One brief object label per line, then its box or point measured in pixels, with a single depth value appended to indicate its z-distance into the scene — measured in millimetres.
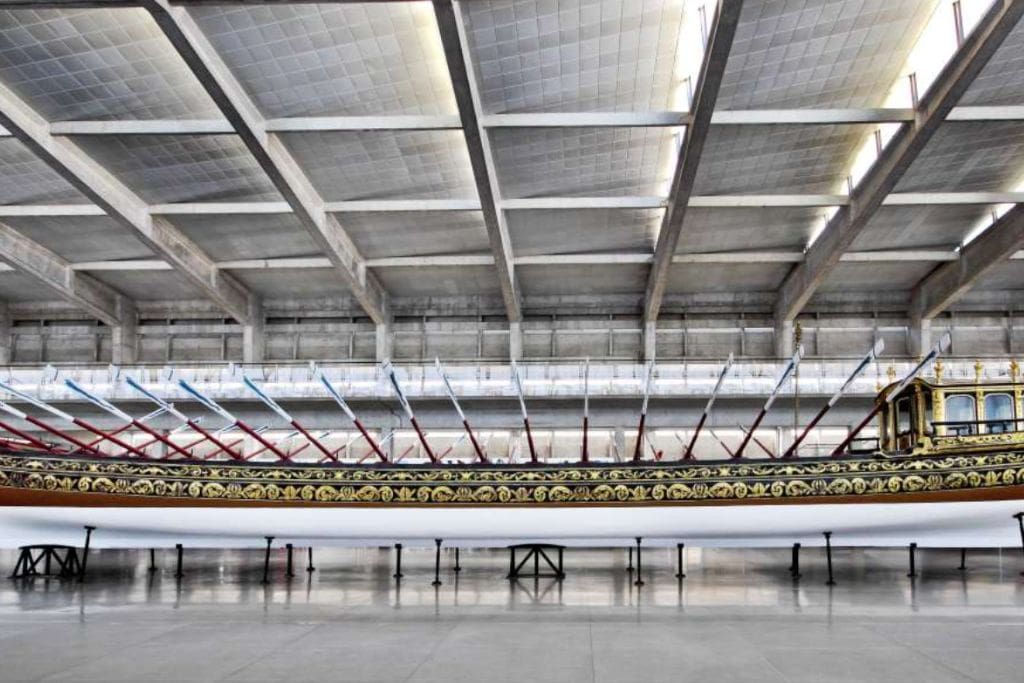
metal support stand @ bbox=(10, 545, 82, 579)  11289
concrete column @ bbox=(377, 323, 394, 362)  29094
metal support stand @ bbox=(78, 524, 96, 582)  9711
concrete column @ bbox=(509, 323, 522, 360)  28297
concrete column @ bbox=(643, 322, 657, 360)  28312
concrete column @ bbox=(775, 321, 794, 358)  28203
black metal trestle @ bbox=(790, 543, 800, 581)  11263
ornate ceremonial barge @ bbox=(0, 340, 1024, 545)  8977
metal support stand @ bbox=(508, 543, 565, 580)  10758
